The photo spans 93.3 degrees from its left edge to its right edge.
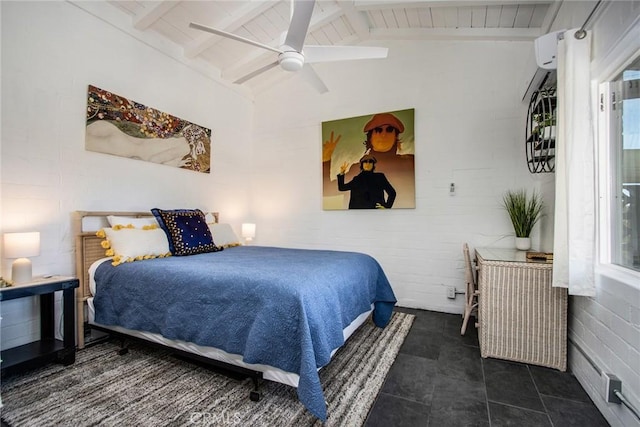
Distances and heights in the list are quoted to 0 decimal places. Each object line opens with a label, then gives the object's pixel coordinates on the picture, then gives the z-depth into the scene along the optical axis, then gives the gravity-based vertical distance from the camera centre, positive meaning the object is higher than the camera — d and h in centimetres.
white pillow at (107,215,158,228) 276 -7
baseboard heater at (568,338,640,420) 140 -89
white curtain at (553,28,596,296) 181 +26
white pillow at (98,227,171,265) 249 -27
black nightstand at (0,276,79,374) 196 -88
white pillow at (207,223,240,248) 343 -26
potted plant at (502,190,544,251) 290 +0
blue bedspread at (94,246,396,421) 165 -58
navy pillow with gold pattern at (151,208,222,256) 285 -18
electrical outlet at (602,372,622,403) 153 -88
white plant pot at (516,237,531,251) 287 -27
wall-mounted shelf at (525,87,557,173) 231 +69
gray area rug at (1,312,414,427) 161 -109
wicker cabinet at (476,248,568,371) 215 -73
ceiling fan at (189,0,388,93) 194 +124
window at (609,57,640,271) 158 +27
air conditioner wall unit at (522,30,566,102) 204 +113
